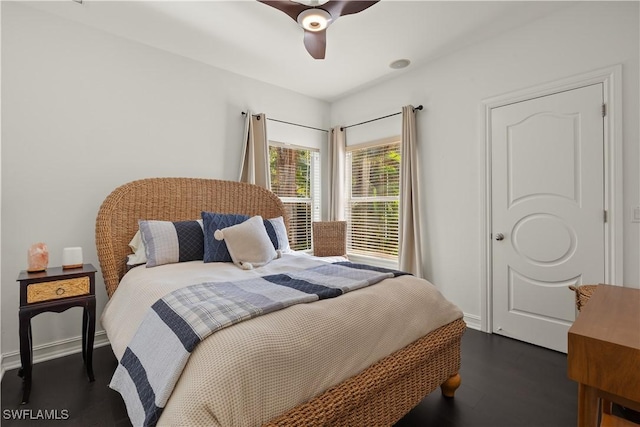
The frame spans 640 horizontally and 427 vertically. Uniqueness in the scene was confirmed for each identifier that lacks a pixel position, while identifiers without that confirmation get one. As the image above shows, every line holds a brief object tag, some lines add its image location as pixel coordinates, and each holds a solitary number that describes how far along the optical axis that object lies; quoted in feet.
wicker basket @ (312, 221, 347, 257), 12.50
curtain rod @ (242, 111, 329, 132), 11.69
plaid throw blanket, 3.53
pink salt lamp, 6.69
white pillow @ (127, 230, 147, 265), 7.99
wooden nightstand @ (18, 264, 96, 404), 6.09
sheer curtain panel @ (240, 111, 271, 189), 11.48
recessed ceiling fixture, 10.73
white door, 7.66
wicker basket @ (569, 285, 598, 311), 6.47
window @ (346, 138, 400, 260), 12.59
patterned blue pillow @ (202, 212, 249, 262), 8.03
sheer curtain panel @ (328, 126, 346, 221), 14.02
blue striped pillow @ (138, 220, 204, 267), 7.78
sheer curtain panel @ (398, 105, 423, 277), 11.00
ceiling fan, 6.40
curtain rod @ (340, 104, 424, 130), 11.04
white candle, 7.13
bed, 3.23
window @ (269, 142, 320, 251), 13.17
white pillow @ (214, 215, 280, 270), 7.80
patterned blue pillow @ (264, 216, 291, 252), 9.50
